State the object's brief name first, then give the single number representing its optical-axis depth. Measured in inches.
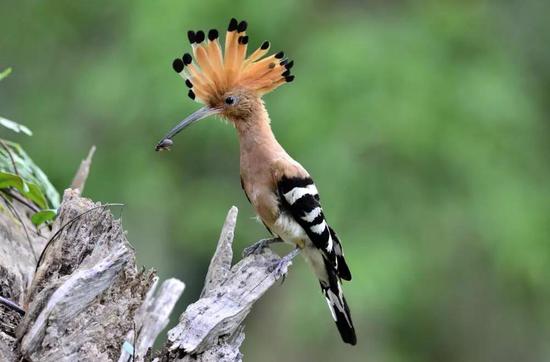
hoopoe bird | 286.8
